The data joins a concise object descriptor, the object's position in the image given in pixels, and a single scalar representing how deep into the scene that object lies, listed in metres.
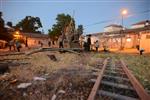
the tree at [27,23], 34.86
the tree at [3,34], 14.57
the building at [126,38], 11.82
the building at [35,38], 27.00
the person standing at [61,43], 9.92
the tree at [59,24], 23.31
